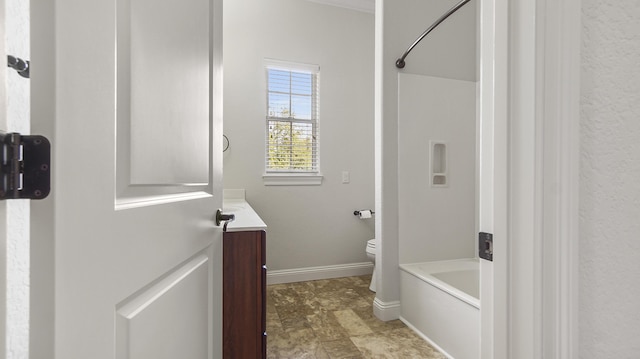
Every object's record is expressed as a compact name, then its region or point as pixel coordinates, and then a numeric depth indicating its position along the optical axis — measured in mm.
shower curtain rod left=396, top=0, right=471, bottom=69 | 1760
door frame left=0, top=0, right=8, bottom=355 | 298
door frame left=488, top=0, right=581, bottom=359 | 508
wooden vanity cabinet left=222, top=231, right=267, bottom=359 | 1105
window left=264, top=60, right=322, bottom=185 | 2805
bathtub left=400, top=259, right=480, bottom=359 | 1524
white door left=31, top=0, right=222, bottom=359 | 370
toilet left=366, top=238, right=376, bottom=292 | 2547
